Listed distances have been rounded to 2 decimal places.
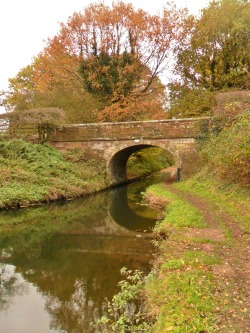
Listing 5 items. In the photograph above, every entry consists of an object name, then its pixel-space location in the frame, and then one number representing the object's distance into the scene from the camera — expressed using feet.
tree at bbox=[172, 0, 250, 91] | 64.39
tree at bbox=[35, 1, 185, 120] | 70.28
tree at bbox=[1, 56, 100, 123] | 71.56
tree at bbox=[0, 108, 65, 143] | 59.16
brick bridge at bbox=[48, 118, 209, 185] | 57.47
